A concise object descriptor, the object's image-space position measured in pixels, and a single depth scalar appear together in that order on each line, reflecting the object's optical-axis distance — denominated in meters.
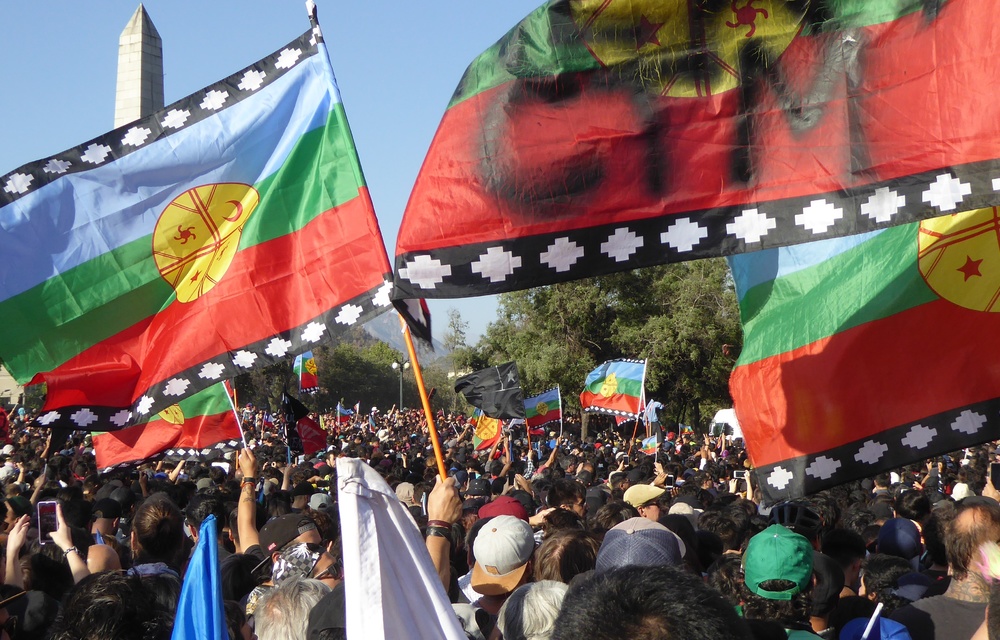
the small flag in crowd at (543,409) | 23.52
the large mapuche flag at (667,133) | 4.57
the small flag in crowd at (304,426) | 14.74
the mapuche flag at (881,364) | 5.69
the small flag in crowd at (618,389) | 21.62
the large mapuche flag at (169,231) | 7.02
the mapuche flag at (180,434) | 11.12
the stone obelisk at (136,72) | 37.53
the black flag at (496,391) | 18.34
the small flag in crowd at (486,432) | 20.55
